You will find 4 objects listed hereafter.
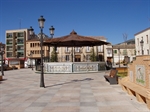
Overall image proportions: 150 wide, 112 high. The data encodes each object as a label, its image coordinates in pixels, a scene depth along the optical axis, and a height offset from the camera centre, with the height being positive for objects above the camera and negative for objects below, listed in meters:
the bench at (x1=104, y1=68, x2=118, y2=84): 7.98 -0.97
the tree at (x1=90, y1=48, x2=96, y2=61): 34.85 +1.25
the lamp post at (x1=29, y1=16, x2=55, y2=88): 7.64 +2.03
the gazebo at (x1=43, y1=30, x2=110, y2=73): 14.58 -0.41
